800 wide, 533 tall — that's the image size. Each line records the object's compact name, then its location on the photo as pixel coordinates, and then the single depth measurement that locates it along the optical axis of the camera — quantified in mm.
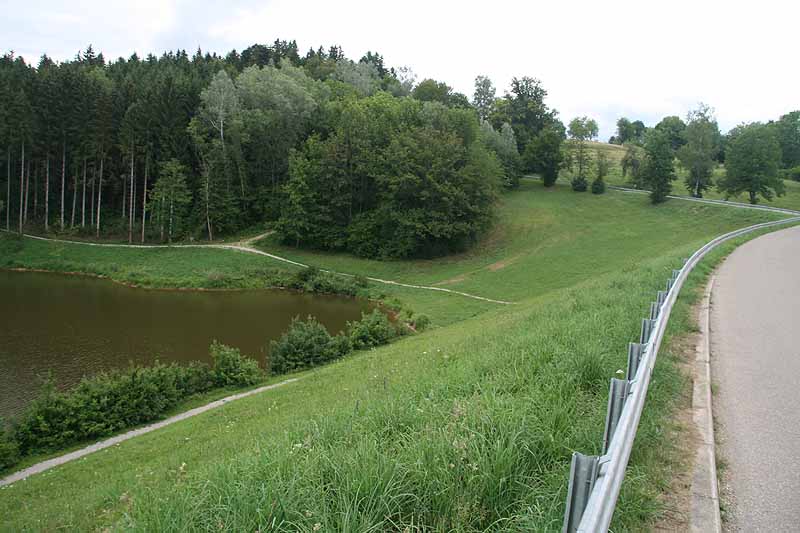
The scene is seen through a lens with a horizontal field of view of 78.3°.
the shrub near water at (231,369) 19578
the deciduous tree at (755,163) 53188
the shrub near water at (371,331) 24656
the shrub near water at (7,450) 13477
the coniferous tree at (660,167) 56281
